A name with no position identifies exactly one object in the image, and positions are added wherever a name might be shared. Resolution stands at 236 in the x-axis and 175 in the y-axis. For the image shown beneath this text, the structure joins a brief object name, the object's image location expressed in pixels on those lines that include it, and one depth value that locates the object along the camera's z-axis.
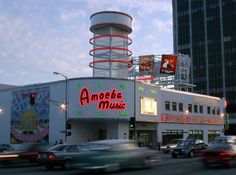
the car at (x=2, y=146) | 40.02
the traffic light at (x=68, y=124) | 46.71
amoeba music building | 51.50
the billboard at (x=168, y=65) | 73.44
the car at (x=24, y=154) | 28.06
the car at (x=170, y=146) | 47.71
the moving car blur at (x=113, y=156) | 20.42
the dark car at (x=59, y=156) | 25.27
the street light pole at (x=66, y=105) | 50.71
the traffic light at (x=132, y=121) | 46.53
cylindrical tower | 65.88
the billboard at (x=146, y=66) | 76.44
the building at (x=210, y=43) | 133.88
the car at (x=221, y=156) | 23.59
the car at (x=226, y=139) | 32.06
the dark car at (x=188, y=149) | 37.44
